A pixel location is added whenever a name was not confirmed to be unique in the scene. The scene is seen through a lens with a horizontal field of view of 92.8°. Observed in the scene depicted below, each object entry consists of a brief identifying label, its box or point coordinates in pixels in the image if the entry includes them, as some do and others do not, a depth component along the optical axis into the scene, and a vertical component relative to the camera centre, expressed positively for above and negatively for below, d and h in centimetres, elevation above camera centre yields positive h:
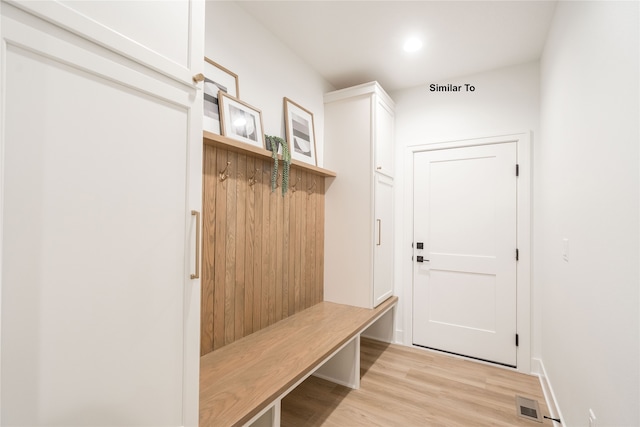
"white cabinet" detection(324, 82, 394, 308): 278 +20
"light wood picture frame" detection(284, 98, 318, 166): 248 +73
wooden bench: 133 -81
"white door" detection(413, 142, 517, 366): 275 -31
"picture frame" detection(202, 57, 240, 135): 178 +79
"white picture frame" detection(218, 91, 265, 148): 187 +63
